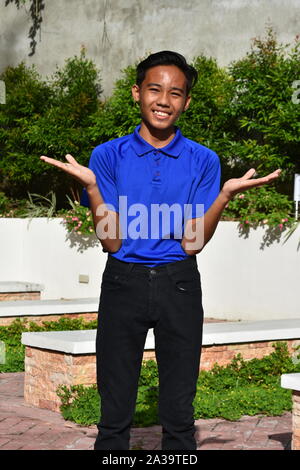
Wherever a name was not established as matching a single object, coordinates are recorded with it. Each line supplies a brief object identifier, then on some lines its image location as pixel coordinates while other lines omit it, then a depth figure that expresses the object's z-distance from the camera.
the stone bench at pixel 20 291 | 13.45
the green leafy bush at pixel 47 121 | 16.27
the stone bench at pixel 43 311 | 10.30
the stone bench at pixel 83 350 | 6.88
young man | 3.98
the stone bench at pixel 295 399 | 5.25
